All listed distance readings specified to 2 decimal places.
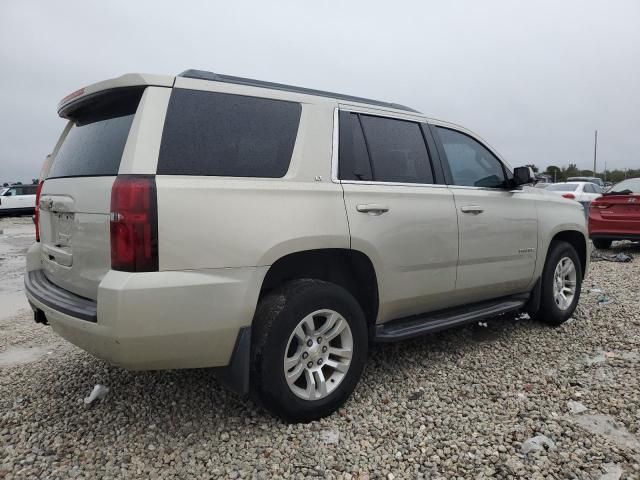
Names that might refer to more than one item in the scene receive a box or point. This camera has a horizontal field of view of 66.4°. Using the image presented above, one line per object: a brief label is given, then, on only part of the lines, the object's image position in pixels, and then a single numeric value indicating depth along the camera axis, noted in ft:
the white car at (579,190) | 46.47
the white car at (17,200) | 78.74
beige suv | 7.53
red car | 29.04
